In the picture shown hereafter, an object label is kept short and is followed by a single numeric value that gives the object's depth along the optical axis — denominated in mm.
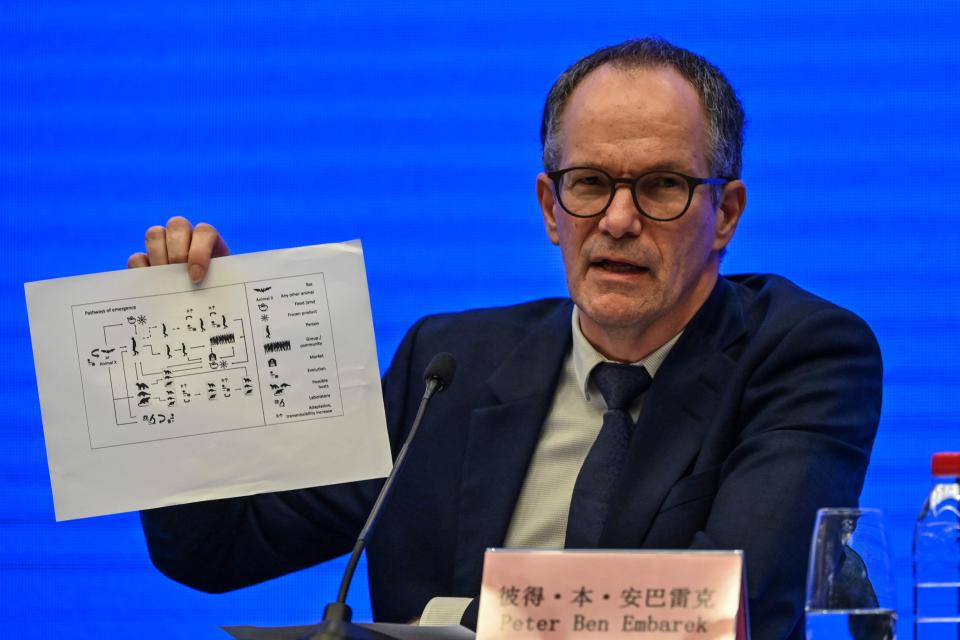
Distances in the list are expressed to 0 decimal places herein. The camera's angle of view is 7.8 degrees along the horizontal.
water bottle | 5953
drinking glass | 5909
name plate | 5879
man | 6347
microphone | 5960
